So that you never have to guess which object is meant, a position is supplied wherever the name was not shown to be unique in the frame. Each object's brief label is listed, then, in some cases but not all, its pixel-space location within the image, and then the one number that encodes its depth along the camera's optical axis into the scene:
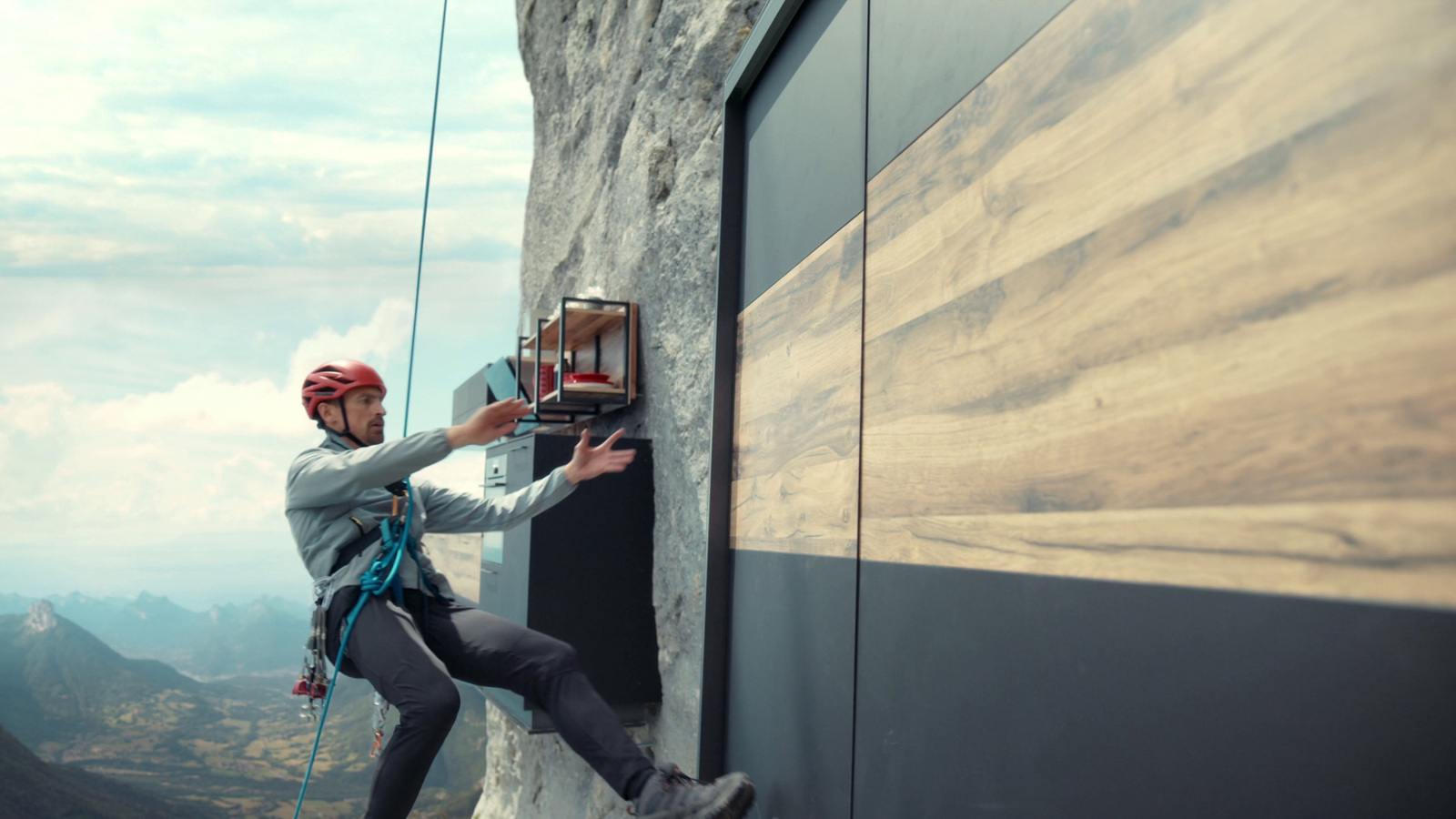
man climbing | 1.91
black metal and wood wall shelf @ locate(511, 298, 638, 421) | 3.04
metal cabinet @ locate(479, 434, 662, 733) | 2.79
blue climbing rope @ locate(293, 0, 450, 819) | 2.06
